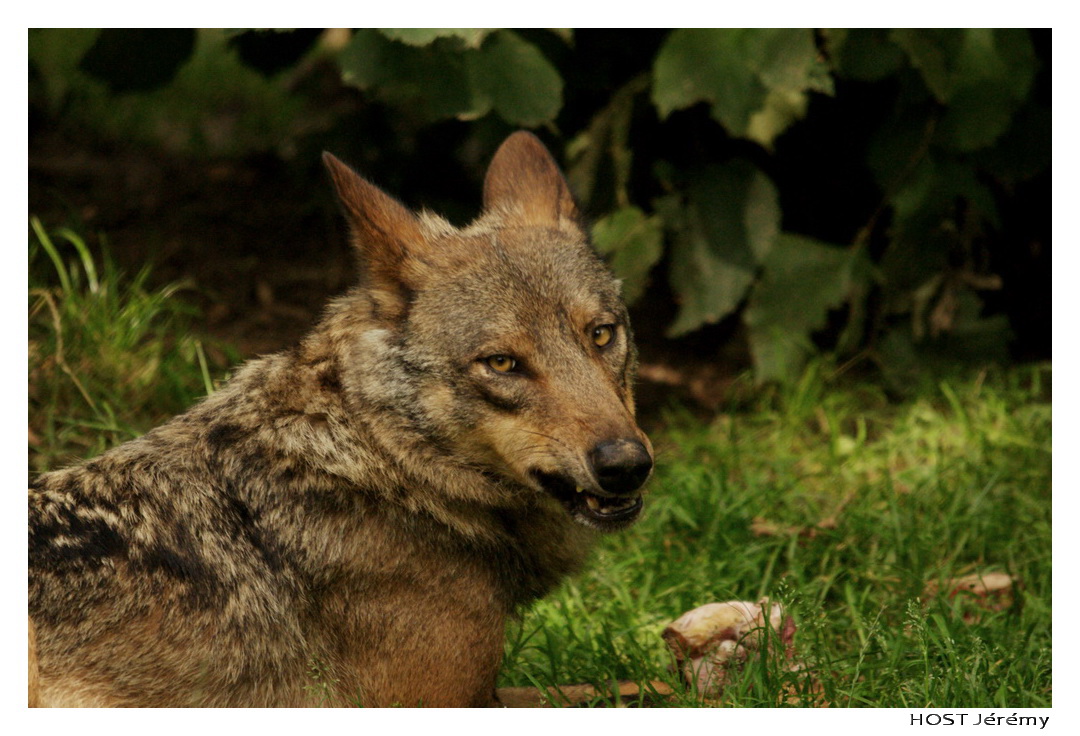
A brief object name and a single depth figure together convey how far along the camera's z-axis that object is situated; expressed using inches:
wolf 277.3
